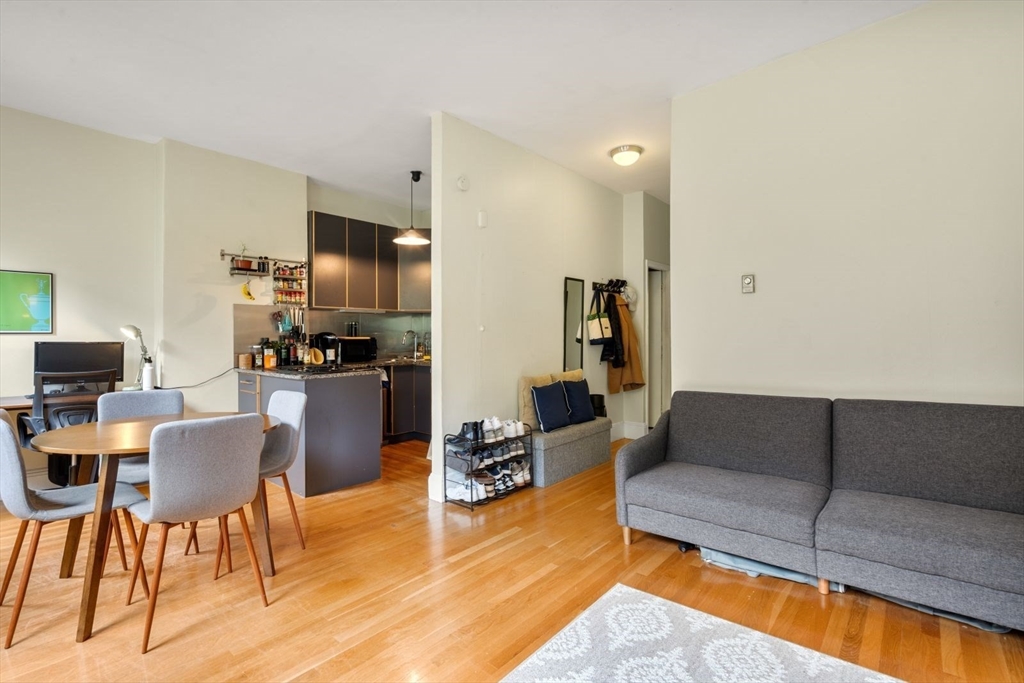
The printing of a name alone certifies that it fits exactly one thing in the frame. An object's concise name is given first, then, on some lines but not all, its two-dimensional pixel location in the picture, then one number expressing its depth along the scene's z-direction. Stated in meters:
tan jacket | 5.41
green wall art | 3.62
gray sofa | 1.92
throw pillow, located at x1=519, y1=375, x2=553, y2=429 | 4.30
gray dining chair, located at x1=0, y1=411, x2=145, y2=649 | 1.95
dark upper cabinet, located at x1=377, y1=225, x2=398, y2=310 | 5.83
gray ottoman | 3.95
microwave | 5.49
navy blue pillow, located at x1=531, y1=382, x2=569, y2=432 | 4.19
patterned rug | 1.76
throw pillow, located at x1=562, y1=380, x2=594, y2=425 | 4.50
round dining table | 1.96
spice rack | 4.88
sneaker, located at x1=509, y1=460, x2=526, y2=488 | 3.82
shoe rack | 3.53
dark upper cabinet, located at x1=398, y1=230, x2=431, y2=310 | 5.91
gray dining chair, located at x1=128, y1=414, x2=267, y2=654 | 1.91
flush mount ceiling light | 4.34
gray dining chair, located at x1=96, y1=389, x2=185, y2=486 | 2.72
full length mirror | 4.96
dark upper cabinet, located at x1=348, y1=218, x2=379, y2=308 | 5.54
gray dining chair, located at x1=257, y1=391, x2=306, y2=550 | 2.73
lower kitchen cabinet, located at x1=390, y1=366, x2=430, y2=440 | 5.65
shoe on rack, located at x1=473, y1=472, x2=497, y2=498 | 3.54
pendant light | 4.71
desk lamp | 3.92
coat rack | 5.28
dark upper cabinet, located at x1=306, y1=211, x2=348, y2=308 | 5.16
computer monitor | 3.62
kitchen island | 3.69
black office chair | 3.15
